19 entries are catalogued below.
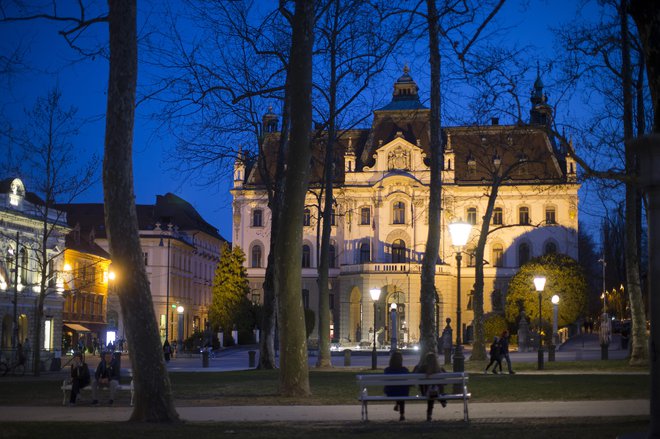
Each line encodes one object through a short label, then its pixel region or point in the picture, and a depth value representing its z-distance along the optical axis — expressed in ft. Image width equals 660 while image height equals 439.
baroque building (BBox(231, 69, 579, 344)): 278.67
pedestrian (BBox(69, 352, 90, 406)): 71.31
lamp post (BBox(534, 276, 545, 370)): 124.98
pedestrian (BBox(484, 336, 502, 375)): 105.09
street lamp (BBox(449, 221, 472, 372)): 82.58
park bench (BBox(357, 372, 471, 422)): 52.85
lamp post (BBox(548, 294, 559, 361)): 181.08
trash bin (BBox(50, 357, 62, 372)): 152.97
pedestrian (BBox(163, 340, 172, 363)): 179.01
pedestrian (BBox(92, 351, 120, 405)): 82.33
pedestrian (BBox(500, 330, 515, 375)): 105.91
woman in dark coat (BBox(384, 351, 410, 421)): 54.39
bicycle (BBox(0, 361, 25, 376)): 140.15
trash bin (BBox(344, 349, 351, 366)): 137.11
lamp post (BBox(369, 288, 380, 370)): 140.97
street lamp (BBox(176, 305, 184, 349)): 226.99
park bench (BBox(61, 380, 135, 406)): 70.87
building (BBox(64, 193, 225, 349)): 319.27
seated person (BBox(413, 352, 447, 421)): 53.31
